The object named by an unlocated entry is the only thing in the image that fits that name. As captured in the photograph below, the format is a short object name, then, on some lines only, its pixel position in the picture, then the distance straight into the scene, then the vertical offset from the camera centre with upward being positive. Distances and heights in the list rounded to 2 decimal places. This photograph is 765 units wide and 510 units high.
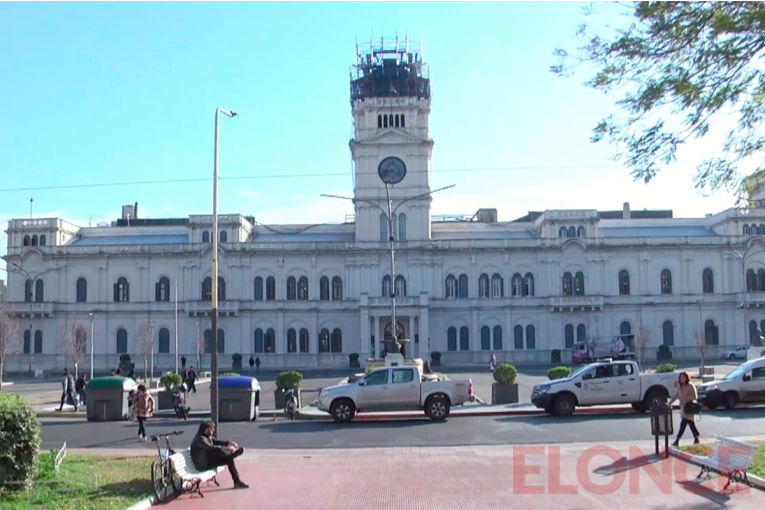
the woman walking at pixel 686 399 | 18.86 -1.53
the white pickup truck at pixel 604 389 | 27.25 -1.85
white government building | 76.19 +4.22
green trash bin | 29.89 -2.15
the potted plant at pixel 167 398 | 32.53 -2.33
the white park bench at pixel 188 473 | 13.98 -2.25
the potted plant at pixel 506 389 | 31.70 -2.10
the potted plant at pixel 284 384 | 32.38 -1.86
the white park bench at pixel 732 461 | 13.78 -2.12
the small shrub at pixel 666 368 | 36.84 -1.67
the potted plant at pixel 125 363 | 73.04 -2.32
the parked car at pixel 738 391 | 28.05 -2.01
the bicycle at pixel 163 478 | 13.59 -2.25
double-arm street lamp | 77.69 +14.33
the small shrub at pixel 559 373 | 33.28 -1.63
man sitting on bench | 14.74 -2.03
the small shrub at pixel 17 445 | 13.93 -1.73
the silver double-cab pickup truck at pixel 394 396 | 26.47 -1.93
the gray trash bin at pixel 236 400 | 28.56 -2.14
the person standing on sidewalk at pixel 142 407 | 22.92 -1.87
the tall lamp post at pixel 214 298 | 21.33 +0.92
